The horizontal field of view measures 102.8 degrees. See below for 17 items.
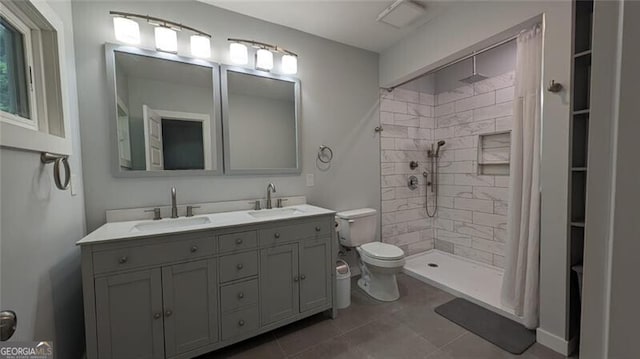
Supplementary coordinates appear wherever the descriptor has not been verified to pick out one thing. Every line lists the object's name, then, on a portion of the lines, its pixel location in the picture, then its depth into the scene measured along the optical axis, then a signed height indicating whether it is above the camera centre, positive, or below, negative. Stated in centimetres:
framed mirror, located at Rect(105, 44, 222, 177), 180 +44
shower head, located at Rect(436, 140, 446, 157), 337 +29
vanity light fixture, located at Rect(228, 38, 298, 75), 212 +100
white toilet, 228 -79
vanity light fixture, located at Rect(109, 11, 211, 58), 174 +100
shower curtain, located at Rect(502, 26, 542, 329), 180 -15
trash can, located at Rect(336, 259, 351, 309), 225 -105
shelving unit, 159 +17
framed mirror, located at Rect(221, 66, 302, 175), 216 +43
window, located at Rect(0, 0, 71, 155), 112 +49
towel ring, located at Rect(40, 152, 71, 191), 122 +4
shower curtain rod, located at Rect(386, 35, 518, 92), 196 +96
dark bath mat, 176 -121
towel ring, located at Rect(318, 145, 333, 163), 262 +16
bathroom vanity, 137 -69
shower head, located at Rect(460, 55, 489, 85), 250 +89
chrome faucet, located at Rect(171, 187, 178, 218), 189 -26
